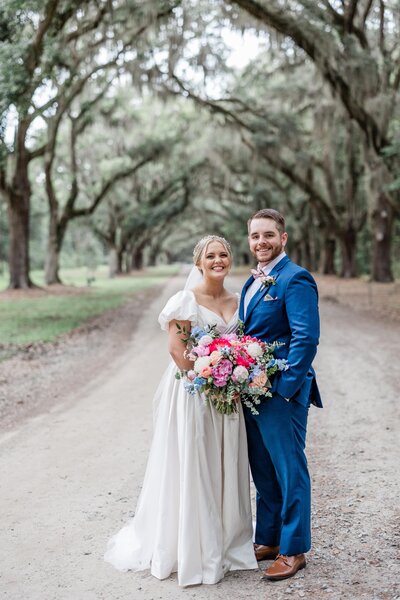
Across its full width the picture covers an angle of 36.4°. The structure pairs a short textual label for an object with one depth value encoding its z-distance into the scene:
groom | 3.00
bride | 3.16
